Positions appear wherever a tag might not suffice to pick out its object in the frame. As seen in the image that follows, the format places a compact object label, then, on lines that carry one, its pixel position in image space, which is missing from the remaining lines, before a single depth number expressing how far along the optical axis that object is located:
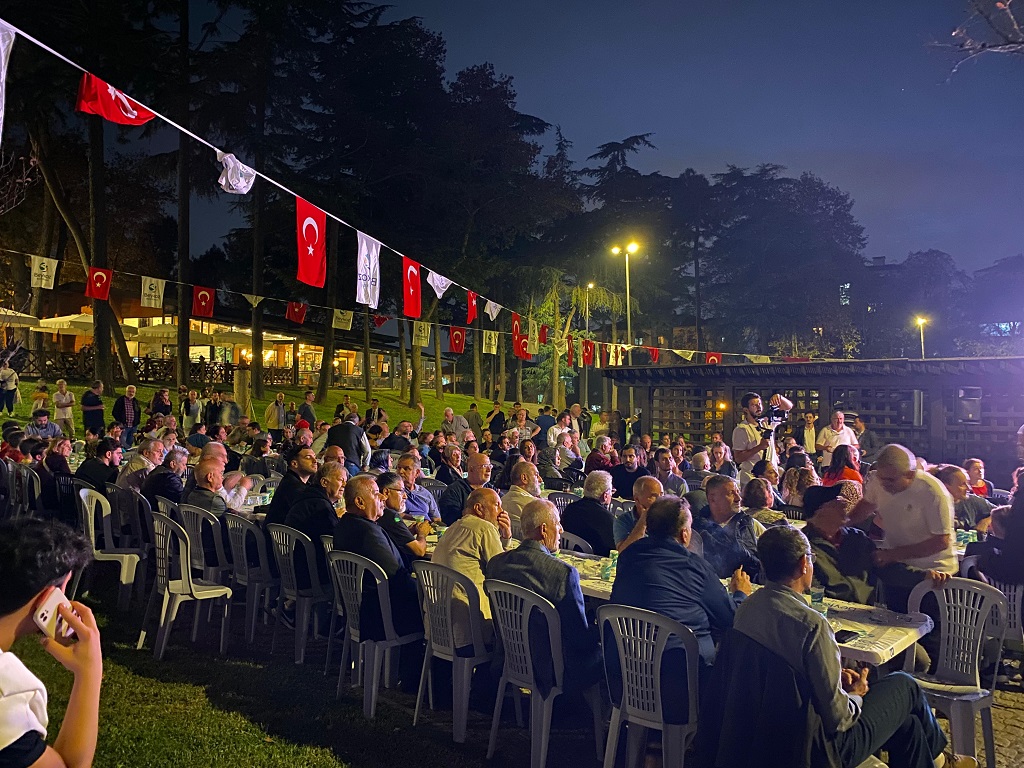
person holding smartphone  1.77
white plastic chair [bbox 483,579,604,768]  4.00
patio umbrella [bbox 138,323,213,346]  28.67
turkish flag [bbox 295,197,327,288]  10.14
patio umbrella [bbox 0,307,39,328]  20.99
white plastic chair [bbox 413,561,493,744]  4.49
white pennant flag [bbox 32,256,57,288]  16.64
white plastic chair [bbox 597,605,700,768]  3.57
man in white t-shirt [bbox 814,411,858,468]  12.33
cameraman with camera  11.02
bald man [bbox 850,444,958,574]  5.13
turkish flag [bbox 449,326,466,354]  23.31
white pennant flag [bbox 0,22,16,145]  5.31
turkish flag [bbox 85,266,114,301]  16.70
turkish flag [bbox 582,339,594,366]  24.58
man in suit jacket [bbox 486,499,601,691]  4.06
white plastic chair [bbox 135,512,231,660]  5.76
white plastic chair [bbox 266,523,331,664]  5.66
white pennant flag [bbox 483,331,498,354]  23.50
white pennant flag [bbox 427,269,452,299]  14.68
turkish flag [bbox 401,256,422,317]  13.97
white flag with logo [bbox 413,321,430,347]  21.28
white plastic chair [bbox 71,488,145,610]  7.09
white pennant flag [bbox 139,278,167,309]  18.14
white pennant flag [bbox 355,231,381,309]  11.52
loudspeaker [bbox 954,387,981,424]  16.44
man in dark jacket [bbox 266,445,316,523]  6.47
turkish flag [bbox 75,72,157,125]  7.22
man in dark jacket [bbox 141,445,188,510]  7.39
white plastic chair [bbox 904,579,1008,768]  3.92
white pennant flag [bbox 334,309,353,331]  20.28
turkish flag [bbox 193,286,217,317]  18.61
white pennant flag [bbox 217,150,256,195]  8.68
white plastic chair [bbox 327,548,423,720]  4.76
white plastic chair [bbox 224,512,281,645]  6.06
